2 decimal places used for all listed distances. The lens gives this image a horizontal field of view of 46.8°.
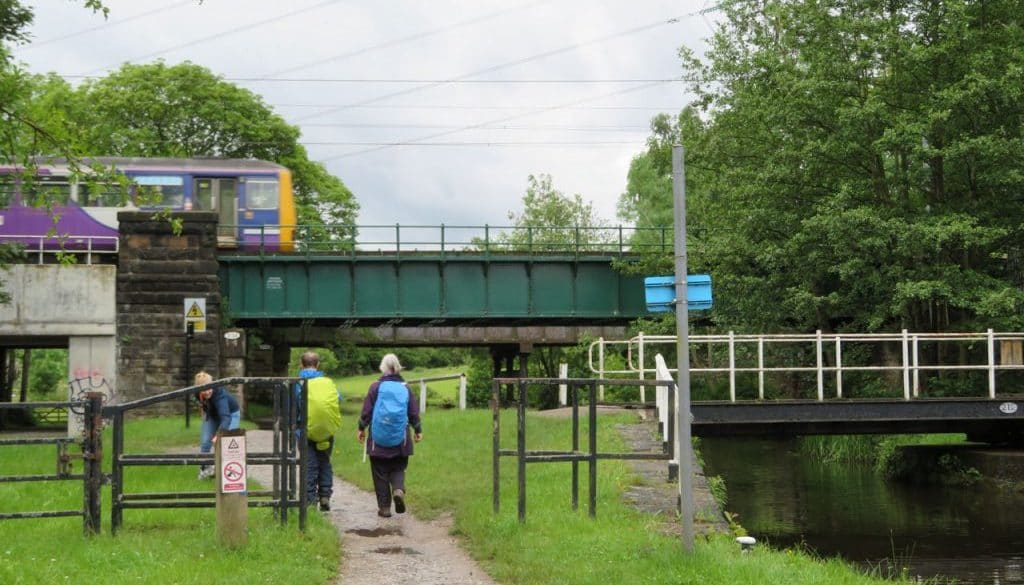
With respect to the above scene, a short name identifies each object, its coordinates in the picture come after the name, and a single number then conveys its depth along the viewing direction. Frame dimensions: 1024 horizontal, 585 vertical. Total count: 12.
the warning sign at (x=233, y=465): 9.25
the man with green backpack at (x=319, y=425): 11.77
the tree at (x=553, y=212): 65.69
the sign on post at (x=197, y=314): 30.48
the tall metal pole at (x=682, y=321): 8.88
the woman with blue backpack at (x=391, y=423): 11.79
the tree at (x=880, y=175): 24.86
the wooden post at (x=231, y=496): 9.23
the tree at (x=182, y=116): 49.78
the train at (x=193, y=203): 34.53
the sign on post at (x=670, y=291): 9.15
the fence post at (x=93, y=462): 9.83
